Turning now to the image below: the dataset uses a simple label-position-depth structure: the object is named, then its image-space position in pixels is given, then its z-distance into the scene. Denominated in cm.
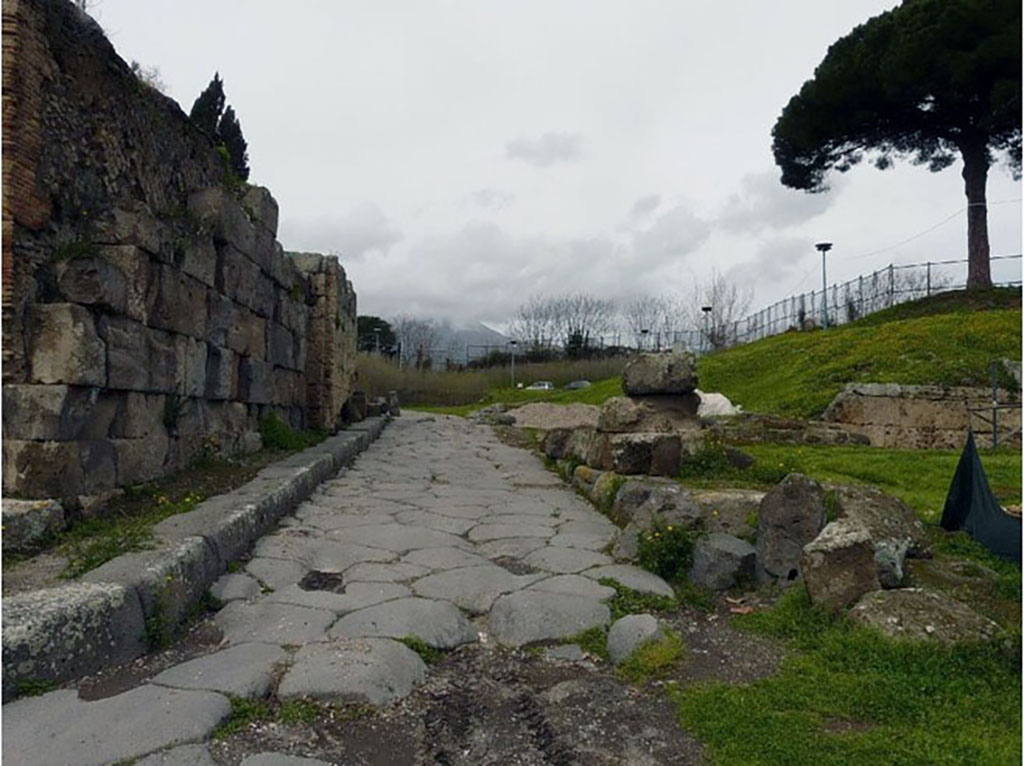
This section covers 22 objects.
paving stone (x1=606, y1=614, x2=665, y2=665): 287
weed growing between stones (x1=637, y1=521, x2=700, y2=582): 392
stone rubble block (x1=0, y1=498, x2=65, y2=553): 334
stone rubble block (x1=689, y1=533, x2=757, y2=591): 368
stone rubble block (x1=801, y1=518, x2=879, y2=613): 297
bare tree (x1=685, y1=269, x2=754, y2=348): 4066
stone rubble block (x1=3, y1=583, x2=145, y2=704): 235
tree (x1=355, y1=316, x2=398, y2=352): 3909
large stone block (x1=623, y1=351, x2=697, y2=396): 694
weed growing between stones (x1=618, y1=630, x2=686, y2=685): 268
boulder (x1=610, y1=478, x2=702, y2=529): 420
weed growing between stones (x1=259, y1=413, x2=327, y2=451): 764
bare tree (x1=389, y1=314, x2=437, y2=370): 3359
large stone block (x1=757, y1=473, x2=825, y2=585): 352
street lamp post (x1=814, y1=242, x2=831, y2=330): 2660
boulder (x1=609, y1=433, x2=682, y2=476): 594
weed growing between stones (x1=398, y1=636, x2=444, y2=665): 288
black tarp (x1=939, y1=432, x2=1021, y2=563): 387
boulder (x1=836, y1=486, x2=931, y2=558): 357
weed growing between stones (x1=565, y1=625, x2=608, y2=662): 294
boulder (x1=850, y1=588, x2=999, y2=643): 257
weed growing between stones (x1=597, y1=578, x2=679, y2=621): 341
